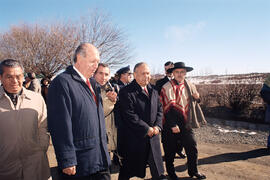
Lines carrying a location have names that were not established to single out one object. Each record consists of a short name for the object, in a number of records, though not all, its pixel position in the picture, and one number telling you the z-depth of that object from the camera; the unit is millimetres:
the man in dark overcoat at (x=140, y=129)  2773
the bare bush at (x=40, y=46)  17453
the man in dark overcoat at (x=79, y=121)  1758
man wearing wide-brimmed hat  3406
